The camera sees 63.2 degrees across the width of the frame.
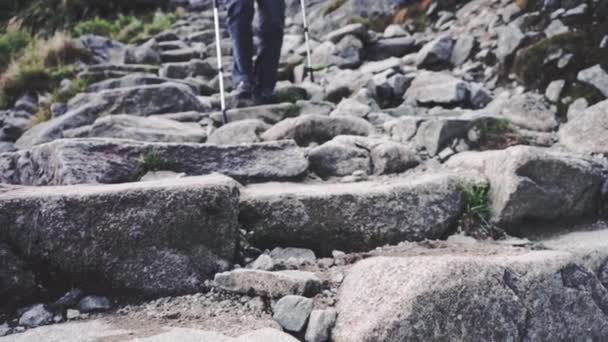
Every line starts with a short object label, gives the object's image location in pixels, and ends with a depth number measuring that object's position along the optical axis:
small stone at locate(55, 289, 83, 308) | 2.33
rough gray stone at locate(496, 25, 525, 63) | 7.42
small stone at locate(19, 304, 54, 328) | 2.22
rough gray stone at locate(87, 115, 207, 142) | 4.54
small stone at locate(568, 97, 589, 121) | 5.23
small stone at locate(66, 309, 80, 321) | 2.27
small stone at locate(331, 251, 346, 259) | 2.80
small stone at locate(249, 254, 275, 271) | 2.61
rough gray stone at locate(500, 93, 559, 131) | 5.07
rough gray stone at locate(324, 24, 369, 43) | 10.86
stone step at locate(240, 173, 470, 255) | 2.92
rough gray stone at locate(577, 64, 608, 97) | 5.37
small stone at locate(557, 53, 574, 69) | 6.01
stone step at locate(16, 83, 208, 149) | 5.52
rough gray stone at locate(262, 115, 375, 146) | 4.58
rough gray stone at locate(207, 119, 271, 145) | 4.77
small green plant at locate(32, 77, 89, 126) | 6.82
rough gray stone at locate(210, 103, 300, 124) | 5.83
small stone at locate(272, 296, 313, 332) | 2.15
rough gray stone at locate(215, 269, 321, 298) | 2.30
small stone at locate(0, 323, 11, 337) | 2.16
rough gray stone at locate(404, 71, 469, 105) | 6.29
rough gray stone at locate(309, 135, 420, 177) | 3.97
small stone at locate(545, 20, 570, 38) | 6.97
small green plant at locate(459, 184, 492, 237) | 3.15
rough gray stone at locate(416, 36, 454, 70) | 8.85
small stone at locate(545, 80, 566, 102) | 5.67
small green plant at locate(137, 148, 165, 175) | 3.45
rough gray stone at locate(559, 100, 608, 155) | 4.01
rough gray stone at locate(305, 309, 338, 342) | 2.06
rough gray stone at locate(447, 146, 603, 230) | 3.19
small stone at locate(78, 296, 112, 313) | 2.32
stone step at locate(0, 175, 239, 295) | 2.36
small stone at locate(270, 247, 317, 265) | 2.75
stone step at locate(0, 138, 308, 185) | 3.23
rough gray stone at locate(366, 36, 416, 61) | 10.41
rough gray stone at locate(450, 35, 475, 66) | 8.54
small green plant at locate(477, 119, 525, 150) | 4.41
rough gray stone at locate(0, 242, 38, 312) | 2.29
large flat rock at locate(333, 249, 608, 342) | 1.98
